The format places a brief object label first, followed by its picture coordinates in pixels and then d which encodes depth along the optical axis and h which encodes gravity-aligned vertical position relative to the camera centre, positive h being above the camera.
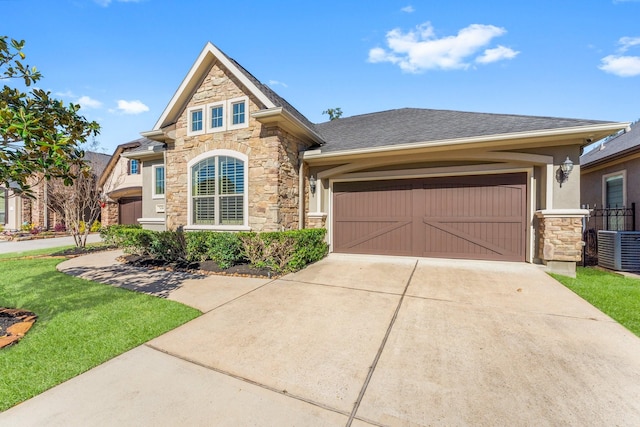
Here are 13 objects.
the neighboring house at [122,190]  14.95 +1.30
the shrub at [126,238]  7.88 -0.85
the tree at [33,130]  2.73 +0.93
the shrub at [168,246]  7.18 -0.94
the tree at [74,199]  10.03 +0.53
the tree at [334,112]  27.77 +10.82
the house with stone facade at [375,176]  6.32 +1.08
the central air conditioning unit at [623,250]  6.28 -0.92
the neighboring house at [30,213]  17.34 -0.04
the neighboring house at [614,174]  7.73 +1.32
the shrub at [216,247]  6.64 -0.92
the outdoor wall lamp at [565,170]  6.02 +1.00
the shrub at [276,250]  6.31 -0.92
